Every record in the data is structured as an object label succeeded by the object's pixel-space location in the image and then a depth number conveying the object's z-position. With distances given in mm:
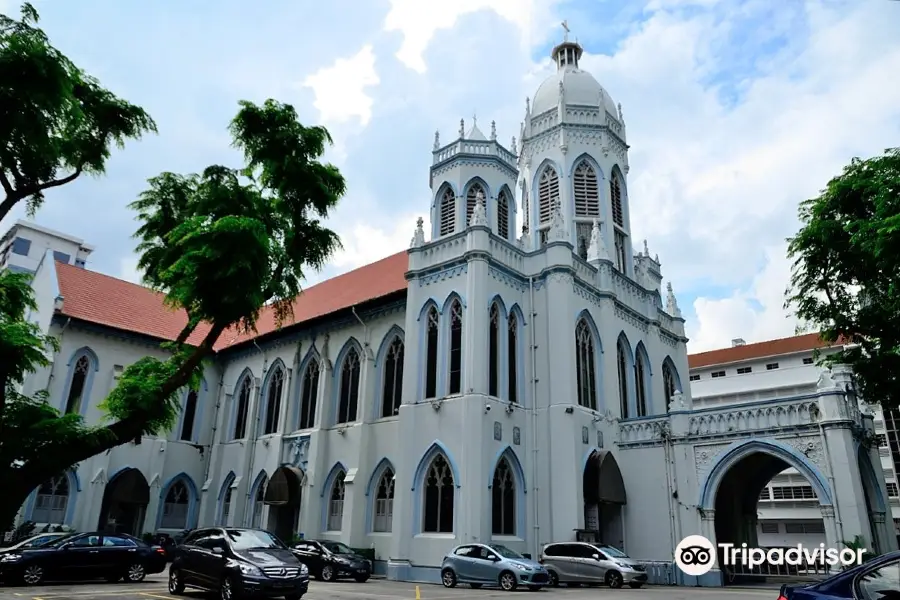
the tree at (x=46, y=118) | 10969
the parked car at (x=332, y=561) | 18719
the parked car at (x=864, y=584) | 5035
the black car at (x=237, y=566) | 11602
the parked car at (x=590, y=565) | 17000
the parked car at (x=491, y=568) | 16000
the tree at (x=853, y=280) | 18078
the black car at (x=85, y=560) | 15031
